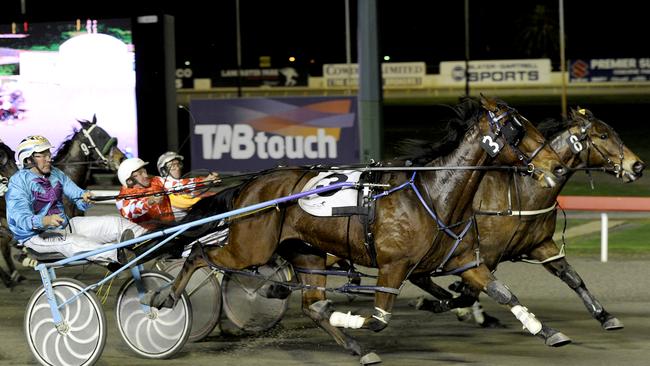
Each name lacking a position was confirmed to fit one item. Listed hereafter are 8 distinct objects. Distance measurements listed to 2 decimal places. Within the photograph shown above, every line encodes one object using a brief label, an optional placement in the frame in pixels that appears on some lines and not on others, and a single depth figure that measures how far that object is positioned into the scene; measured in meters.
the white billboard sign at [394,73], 78.49
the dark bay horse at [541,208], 13.66
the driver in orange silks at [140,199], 14.42
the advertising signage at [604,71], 77.36
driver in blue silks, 12.97
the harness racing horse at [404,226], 12.22
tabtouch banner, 26.81
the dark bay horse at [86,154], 18.31
